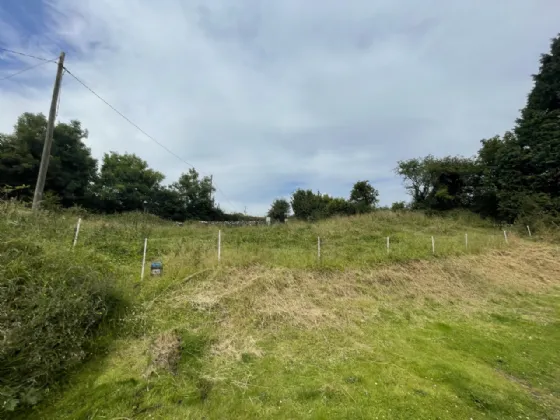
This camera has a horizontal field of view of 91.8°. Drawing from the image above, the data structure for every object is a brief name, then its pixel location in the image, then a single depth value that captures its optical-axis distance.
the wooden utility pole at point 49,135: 7.07
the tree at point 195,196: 25.16
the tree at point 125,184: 22.12
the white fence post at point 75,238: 5.58
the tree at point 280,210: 24.62
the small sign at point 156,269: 5.32
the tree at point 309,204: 20.34
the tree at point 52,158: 17.09
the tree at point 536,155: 13.83
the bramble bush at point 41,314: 2.37
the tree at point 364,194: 22.31
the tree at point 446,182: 19.02
